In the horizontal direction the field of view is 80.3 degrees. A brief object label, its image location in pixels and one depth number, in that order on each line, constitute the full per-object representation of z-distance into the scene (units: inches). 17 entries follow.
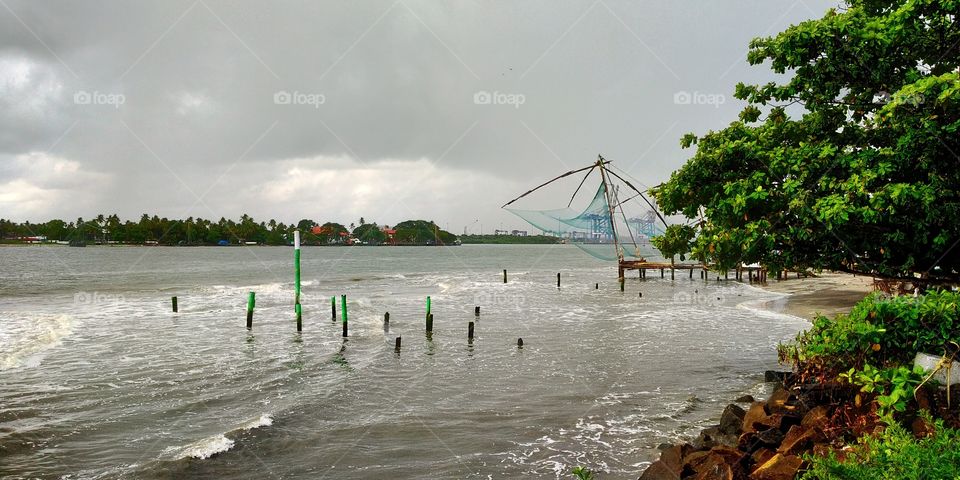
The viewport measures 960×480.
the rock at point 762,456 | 273.9
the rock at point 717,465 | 257.0
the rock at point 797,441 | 270.2
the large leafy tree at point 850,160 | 282.5
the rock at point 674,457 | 287.9
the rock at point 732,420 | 338.6
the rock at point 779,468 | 240.8
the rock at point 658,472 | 284.2
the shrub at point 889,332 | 291.3
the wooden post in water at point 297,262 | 982.5
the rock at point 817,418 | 288.7
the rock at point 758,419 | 307.0
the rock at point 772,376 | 541.1
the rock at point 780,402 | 326.6
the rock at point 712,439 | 325.3
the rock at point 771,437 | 288.8
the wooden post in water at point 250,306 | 984.3
